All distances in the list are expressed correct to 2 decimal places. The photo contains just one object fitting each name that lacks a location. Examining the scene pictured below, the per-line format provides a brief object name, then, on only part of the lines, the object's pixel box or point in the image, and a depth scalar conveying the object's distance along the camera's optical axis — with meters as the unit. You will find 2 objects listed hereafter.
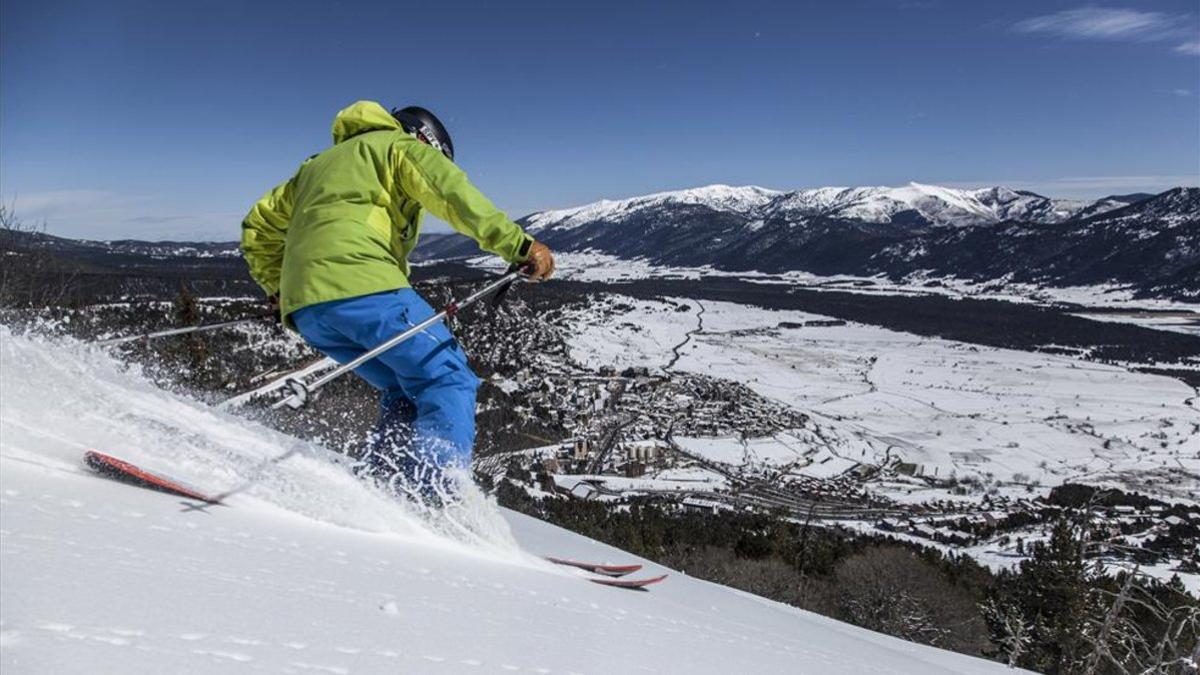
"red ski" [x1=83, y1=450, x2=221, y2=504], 2.64
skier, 3.53
